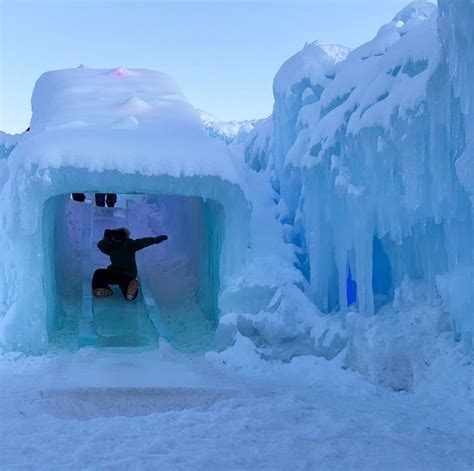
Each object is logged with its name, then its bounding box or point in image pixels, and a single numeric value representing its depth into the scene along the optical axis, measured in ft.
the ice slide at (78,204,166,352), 28.66
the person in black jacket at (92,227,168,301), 35.32
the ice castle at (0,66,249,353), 25.61
